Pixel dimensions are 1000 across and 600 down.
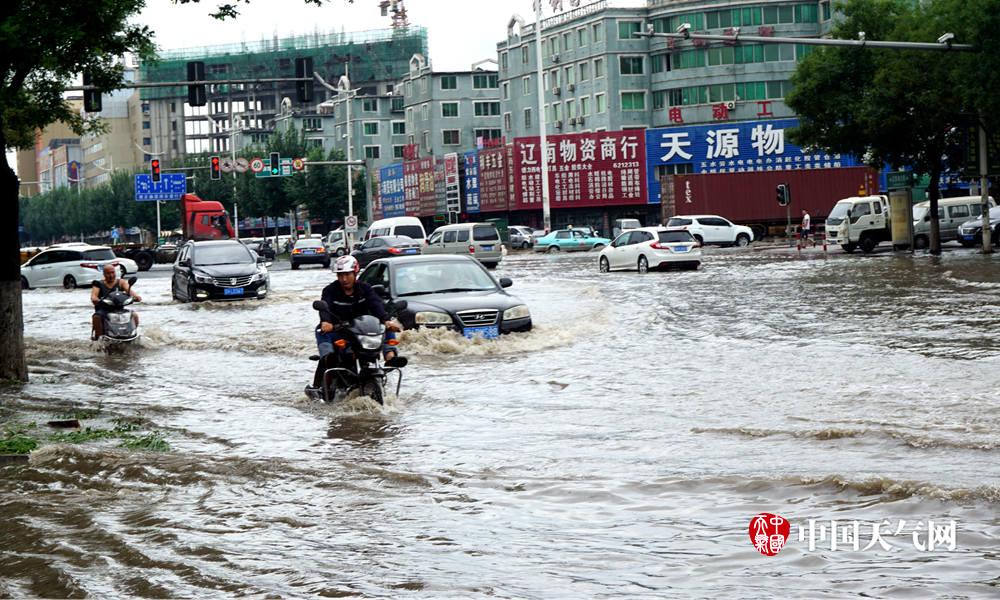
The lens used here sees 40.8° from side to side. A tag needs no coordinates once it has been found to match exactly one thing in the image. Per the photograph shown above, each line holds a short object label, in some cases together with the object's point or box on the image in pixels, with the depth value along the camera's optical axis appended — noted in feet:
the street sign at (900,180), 144.30
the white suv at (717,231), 201.87
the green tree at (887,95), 128.26
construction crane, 549.54
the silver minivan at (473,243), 155.22
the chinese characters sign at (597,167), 260.83
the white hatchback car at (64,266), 151.84
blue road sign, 295.69
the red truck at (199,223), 214.07
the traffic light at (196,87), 94.07
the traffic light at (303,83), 93.04
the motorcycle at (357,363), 38.96
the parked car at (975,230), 142.51
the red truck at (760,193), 211.41
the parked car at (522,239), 245.04
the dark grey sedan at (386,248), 159.74
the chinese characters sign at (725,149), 249.75
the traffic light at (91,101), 83.03
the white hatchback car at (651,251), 132.46
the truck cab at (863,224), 155.33
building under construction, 530.68
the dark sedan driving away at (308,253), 193.57
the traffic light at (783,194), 182.70
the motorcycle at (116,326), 68.18
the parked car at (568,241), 220.43
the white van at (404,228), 173.99
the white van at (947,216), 148.56
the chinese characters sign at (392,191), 323.78
